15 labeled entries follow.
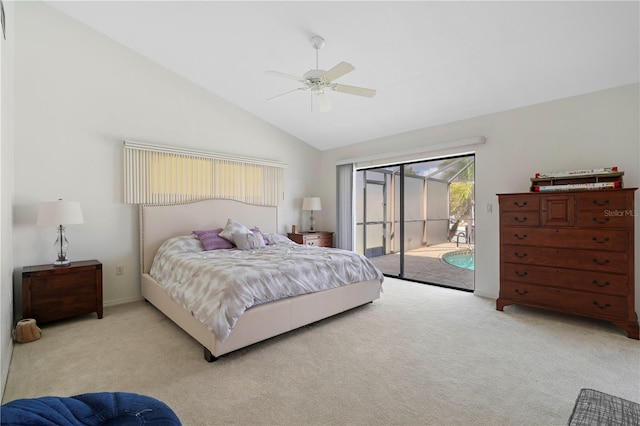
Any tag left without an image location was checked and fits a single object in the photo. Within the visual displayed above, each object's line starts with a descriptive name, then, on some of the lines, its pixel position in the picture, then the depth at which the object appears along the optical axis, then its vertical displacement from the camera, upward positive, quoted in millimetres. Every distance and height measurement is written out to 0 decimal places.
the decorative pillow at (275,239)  4615 -418
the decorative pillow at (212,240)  3955 -370
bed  2502 -872
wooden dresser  2826 -425
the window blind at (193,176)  3947 +533
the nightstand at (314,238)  5426 -481
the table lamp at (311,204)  5680 +147
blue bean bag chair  981 -749
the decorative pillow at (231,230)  4176 -252
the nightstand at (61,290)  2943 -798
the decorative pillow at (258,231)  4566 -298
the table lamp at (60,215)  3021 -29
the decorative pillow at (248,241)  4082 -397
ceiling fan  2469 +1140
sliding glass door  5023 -144
